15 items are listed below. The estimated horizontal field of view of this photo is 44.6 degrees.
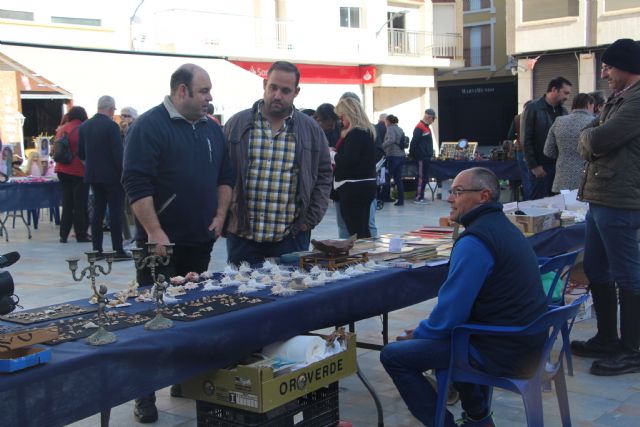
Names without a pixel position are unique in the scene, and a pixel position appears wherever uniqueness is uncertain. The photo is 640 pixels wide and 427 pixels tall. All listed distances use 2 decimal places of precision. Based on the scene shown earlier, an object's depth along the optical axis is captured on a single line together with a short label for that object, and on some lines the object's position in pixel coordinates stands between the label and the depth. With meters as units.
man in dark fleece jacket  3.81
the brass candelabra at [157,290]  2.67
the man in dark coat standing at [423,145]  14.41
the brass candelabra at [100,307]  2.48
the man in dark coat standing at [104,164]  8.77
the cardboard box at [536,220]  4.93
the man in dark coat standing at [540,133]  7.93
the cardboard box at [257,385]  2.88
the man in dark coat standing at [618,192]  4.27
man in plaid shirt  4.34
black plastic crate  2.99
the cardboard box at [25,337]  2.28
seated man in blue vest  3.02
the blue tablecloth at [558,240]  4.90
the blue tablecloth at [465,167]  13.01
